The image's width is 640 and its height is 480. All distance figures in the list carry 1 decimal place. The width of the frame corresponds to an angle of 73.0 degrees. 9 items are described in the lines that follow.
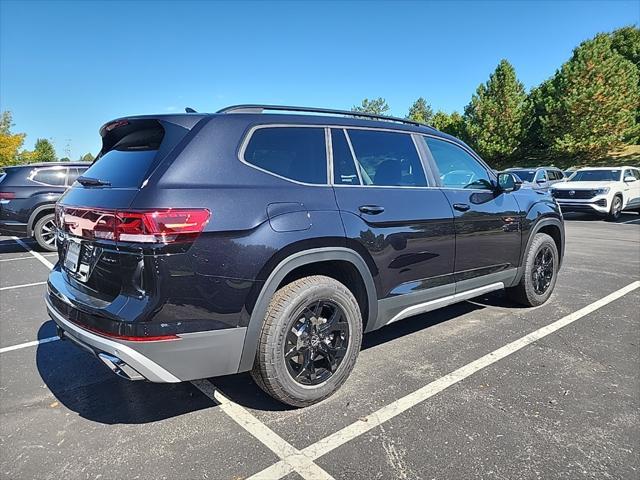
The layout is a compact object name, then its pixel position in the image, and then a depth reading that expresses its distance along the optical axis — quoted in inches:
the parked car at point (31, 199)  335.3
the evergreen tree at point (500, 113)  1350.9
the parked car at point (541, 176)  612.4
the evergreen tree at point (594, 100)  1152.8
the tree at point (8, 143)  1453.0
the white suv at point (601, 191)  540.4
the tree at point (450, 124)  1529.3
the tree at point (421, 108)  4446.4
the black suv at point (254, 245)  86.0
